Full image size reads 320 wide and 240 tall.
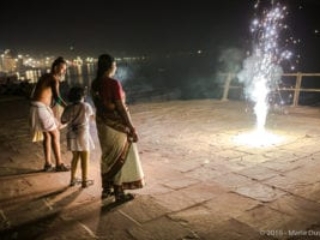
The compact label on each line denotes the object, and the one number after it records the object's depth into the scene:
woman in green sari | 3.95
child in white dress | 4.56
